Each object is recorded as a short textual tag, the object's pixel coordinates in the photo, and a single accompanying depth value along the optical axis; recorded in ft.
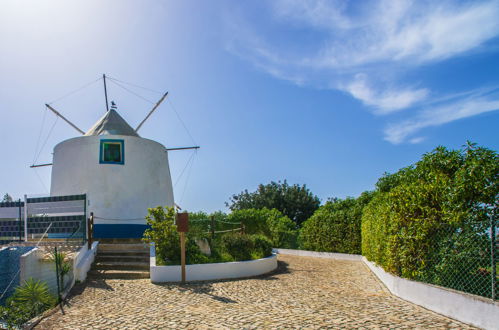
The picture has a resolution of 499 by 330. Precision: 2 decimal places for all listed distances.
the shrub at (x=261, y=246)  41.75
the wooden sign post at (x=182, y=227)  33.01
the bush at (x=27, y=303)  23.87
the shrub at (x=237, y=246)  39.58
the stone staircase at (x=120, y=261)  34.99
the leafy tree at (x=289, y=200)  111.75
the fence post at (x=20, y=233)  43.99
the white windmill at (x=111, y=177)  50.52
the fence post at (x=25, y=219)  43.94
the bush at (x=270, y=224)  69.46
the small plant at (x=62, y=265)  29.14
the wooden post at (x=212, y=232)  44.95
